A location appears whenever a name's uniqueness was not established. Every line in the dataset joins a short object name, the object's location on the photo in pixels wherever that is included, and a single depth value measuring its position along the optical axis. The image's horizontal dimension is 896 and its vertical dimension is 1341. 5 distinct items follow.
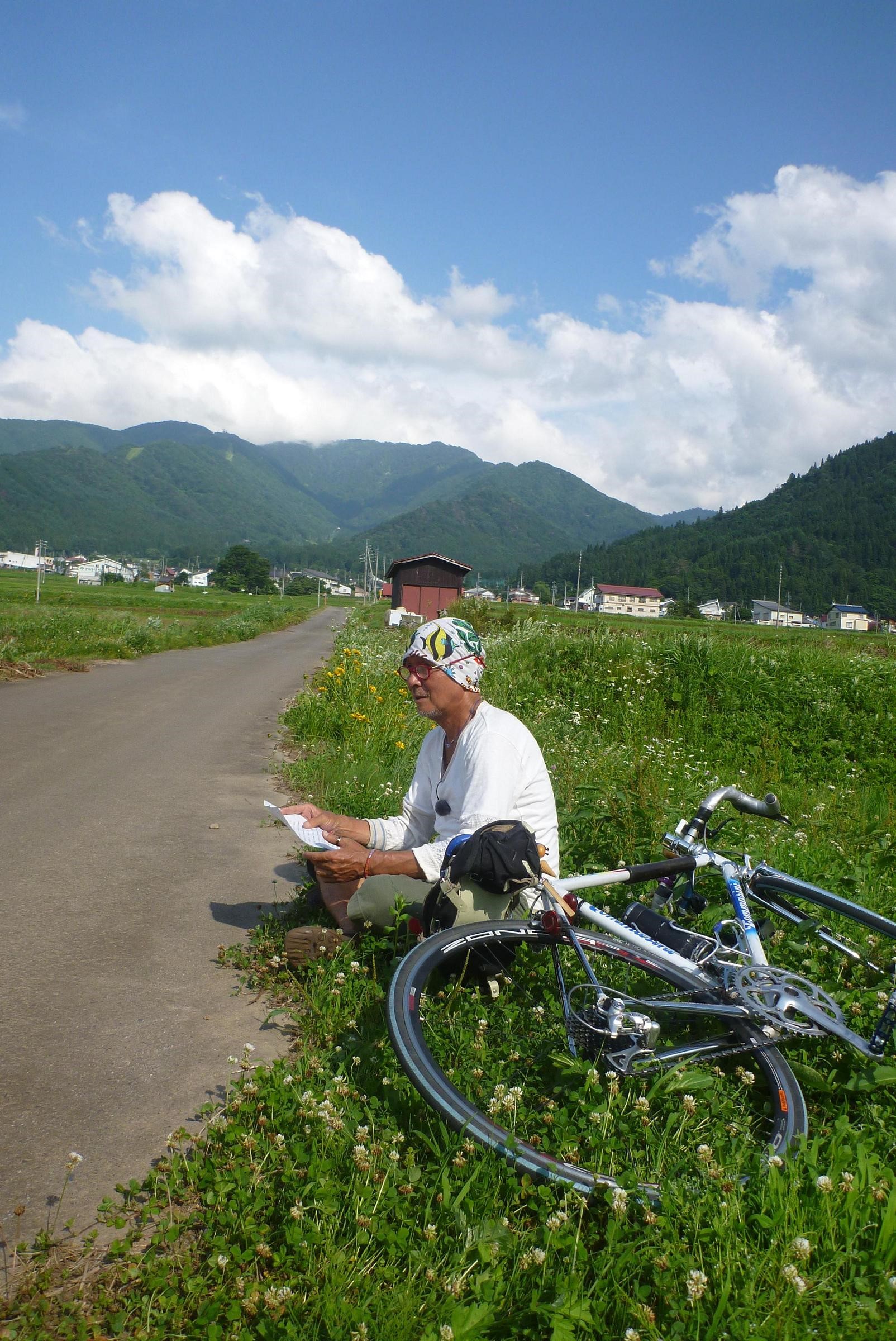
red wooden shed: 65.12
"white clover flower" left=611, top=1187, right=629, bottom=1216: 2.20
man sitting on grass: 3.63
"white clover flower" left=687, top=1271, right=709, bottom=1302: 1.94
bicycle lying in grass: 2.56
